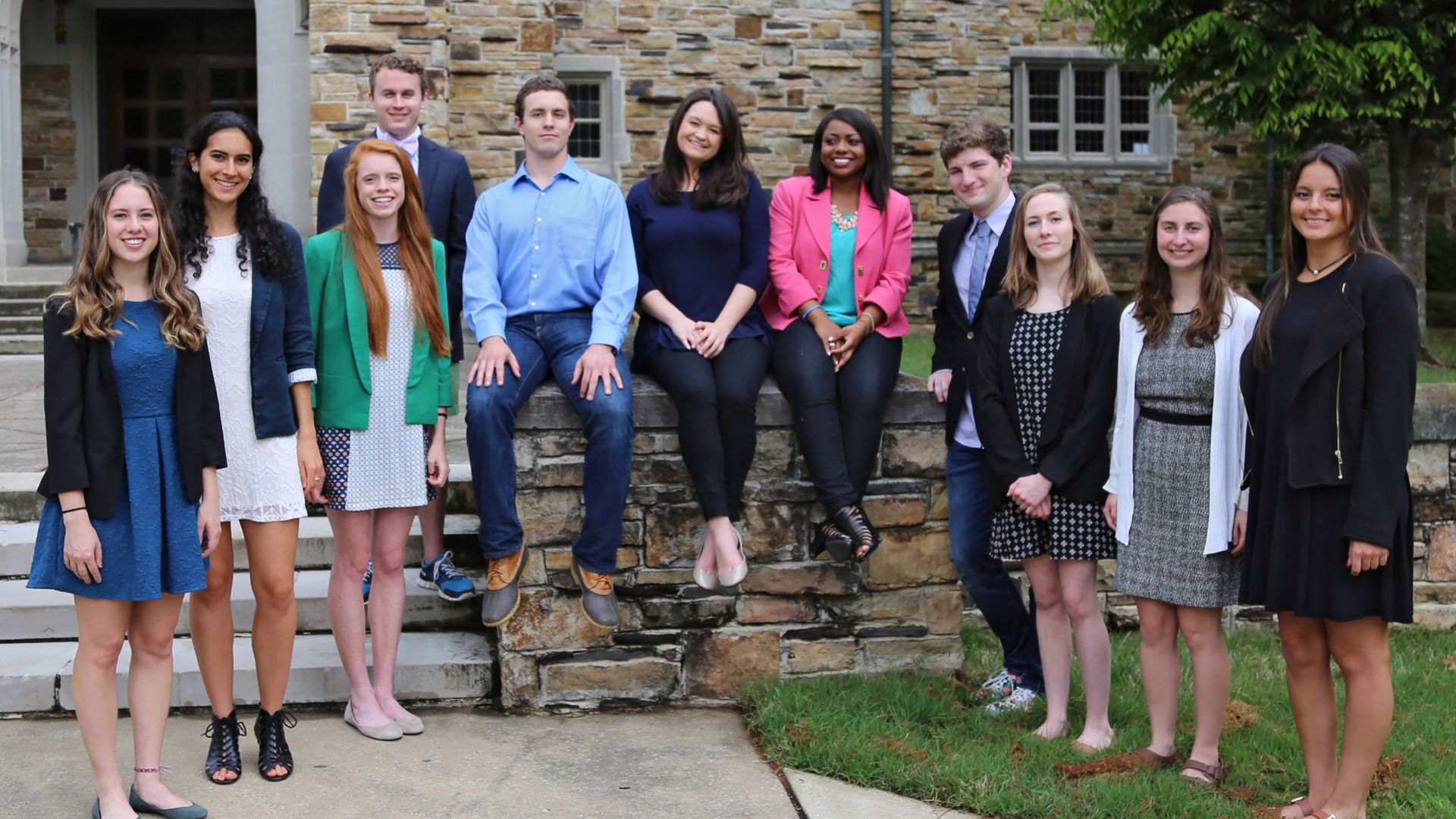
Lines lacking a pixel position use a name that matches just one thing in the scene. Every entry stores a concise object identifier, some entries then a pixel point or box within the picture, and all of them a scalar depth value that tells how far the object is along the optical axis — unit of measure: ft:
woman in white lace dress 12.94
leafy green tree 38.42
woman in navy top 15.11
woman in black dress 11.62
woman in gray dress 13.04
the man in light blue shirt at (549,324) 14.84
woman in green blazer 14.23
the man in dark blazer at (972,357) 15.26
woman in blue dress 11.69
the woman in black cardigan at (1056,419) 14.01
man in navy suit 16.47
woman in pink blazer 15.31
